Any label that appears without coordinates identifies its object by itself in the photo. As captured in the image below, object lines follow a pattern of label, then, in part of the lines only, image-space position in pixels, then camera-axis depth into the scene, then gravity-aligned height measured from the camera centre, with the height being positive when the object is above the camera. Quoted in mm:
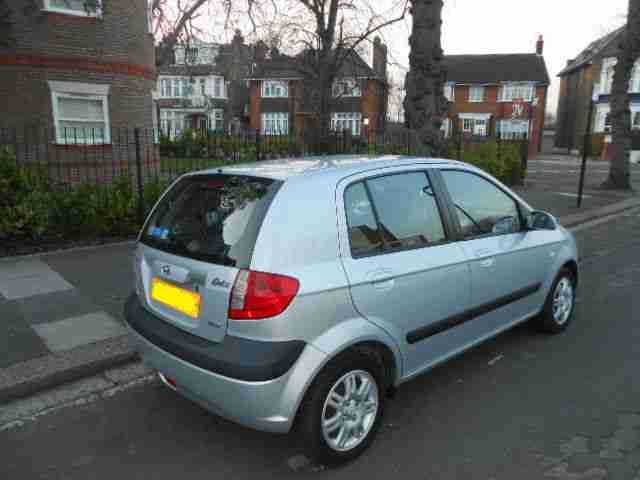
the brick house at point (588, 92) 38938 +4185
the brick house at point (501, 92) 43094 +3878
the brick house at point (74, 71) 12297 +1408
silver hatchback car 2518 -842
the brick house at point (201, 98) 54312 +3458
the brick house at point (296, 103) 33281 +2459
